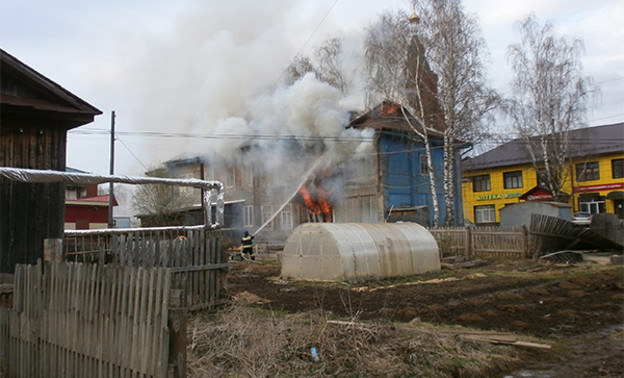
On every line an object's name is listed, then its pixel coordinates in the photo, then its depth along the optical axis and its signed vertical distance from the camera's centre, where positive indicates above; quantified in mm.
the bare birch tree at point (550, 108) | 31094 +7315
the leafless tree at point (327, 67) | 35778 +12222
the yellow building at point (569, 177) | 38250 +3781
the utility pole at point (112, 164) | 24566 +3629
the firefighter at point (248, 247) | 21953 -788
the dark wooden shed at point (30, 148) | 9102 +1753
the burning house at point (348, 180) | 26266 +2666
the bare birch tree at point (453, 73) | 24062 +7415
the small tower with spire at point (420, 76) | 24625 +7484
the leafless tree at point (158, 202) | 31219 +1918
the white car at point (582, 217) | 32812 +164
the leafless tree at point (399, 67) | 24719 +8039
